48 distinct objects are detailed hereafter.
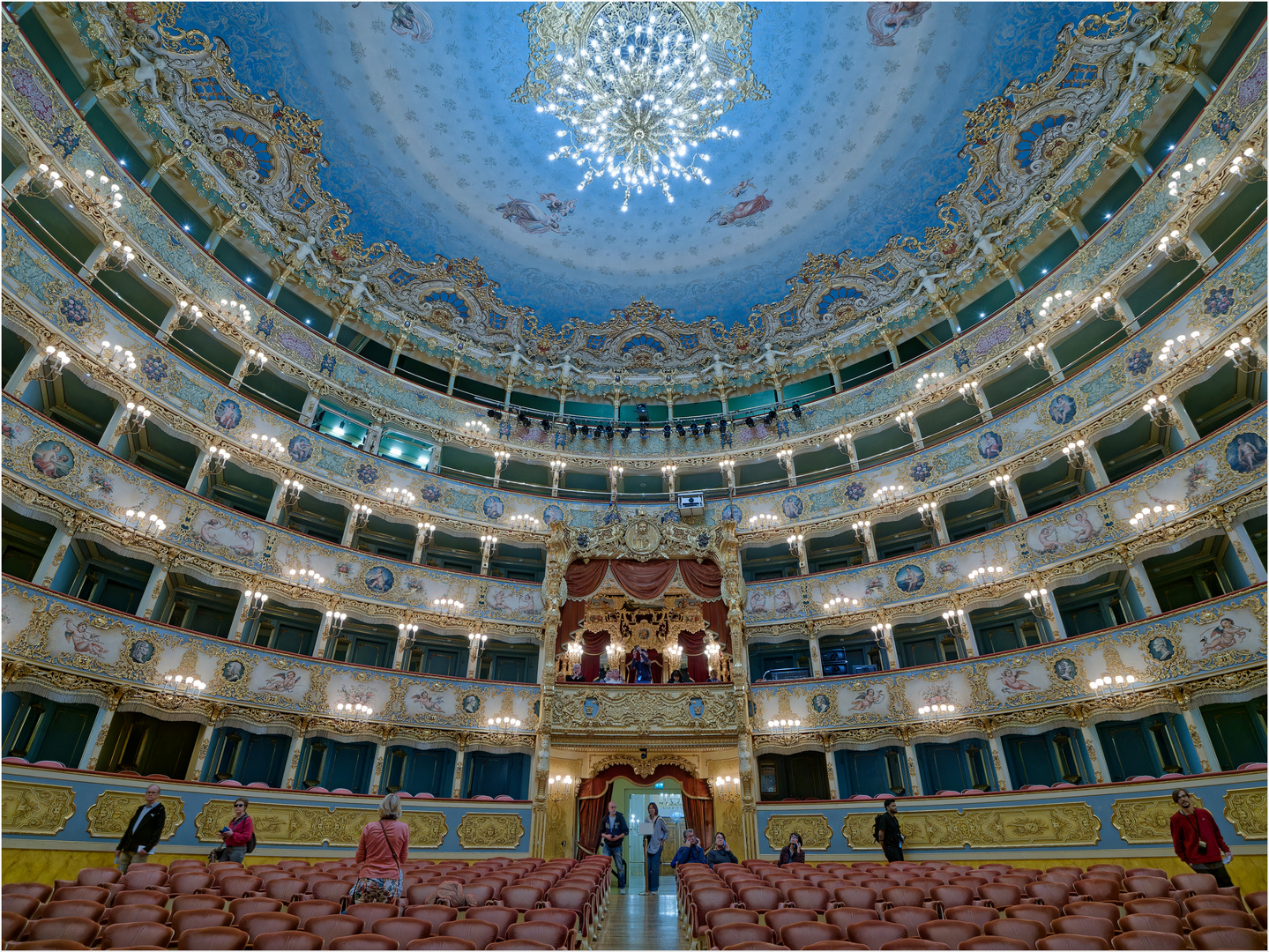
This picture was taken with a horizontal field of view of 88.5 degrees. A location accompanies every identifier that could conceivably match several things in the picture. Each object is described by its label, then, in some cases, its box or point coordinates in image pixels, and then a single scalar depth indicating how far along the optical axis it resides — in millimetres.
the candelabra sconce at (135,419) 17000
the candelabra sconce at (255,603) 18281
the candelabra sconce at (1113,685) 15297
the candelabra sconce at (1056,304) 20359
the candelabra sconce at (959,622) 19344
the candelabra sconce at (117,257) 17375
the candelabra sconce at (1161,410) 16531
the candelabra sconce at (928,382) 23812
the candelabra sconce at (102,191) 16703
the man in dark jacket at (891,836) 14180
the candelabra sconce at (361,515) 21906
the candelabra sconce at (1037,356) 20828
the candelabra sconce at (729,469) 26770
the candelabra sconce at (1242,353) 14680
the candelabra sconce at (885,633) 20609
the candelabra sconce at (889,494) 22578
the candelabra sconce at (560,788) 20562
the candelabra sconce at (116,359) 16328
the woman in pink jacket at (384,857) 6949
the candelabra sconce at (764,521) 24531
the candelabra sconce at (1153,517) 15705
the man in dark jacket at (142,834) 9961
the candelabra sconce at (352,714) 18500
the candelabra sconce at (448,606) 21656
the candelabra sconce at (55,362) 15180
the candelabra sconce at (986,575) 19000
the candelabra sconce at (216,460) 18938
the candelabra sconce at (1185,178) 16359
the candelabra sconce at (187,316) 19391
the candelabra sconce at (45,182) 15461
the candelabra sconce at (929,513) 21562
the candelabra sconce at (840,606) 21500
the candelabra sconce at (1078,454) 18297
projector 25422
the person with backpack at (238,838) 10992
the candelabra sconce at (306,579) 19250
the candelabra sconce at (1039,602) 17864
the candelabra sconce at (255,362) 21250
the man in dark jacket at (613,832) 15531
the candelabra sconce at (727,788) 20500
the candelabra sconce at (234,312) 20594
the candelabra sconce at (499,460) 25641
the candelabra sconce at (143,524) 16016
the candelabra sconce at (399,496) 22766
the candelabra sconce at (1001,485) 20141
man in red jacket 8562
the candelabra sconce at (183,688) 15680
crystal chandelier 22078
